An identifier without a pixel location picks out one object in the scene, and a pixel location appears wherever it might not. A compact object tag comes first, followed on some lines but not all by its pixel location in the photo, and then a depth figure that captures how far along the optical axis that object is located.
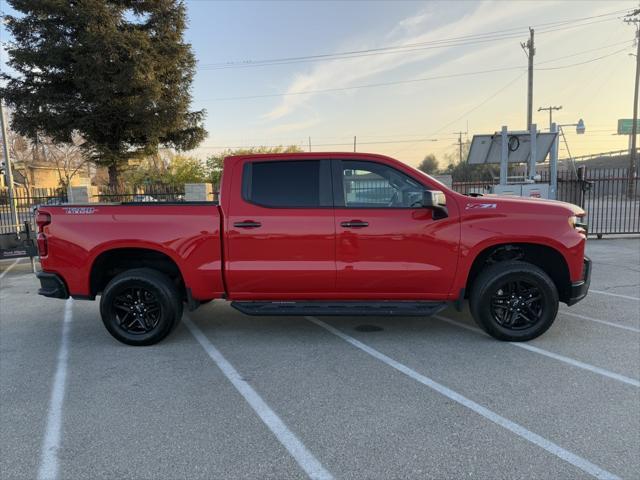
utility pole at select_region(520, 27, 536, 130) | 28.96
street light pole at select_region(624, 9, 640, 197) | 33.66
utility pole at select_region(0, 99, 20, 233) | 12.59
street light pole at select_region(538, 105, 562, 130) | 51.28
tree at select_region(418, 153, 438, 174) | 84.07
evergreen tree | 14.66
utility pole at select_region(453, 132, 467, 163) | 81.06
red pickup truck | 4.43
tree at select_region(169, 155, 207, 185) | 38.34
